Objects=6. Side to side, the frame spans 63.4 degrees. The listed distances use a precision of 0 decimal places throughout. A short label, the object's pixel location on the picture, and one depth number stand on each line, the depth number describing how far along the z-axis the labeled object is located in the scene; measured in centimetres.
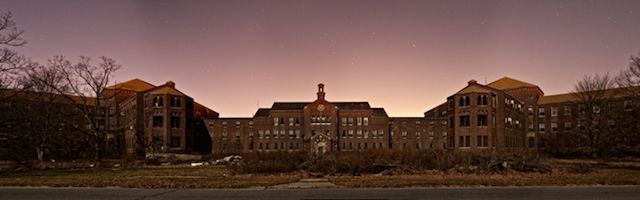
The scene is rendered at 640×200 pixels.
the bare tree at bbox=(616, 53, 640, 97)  4109
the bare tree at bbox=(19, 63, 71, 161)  4962
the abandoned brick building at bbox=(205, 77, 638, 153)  9212
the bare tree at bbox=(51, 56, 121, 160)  4955
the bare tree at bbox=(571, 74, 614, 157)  6543
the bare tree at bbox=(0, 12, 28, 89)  3400
